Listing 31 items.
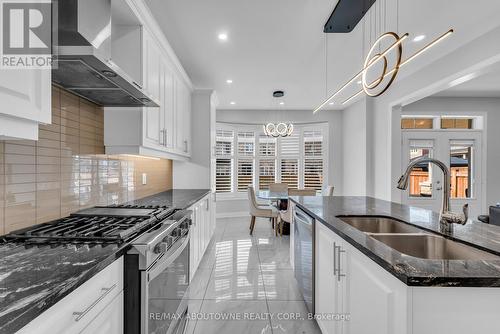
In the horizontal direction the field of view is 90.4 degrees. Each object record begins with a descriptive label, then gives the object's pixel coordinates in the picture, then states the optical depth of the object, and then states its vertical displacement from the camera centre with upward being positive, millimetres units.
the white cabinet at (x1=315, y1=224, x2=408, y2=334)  943 -596
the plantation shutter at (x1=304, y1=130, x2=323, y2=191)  6910 +275
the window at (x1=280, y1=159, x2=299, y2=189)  6938 -90
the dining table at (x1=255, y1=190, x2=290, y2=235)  4703 -638
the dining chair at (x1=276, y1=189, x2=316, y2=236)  4426 -759
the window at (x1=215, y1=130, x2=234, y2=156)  6616 +691
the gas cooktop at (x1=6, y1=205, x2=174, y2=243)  1226 -343
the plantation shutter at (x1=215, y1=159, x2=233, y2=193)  6637 -179
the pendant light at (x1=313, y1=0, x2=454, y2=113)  1733 +941
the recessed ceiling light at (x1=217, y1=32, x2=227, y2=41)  2869 +1554
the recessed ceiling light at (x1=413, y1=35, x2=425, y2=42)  3006 +1617
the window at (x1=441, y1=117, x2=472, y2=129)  5598 +1055
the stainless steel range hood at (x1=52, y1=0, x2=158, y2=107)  1227 +543
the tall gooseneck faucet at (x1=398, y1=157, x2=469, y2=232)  1343 -197
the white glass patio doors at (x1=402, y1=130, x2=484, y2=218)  5320 +104
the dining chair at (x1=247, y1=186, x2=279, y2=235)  4738 -802
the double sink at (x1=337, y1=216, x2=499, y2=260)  1193 -420
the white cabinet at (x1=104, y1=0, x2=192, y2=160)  2146 +526
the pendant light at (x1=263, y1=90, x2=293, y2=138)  5164 +862
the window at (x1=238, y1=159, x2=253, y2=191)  6805 -124
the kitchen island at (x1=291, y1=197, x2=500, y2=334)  835 -449
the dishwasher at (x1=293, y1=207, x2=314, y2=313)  2070 -781
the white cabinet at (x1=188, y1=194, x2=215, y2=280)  2686 -778
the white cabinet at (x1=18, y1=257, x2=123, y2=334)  739 -498
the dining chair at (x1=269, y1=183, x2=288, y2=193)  5816 -438
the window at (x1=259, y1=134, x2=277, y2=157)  6906 +633
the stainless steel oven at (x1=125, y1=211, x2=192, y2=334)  1209 -633
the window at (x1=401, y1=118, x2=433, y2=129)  5574 +1046
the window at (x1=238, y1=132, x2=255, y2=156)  6809 +701
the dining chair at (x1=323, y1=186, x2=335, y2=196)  4988 -444
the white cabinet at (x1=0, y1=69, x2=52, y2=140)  842 +244
